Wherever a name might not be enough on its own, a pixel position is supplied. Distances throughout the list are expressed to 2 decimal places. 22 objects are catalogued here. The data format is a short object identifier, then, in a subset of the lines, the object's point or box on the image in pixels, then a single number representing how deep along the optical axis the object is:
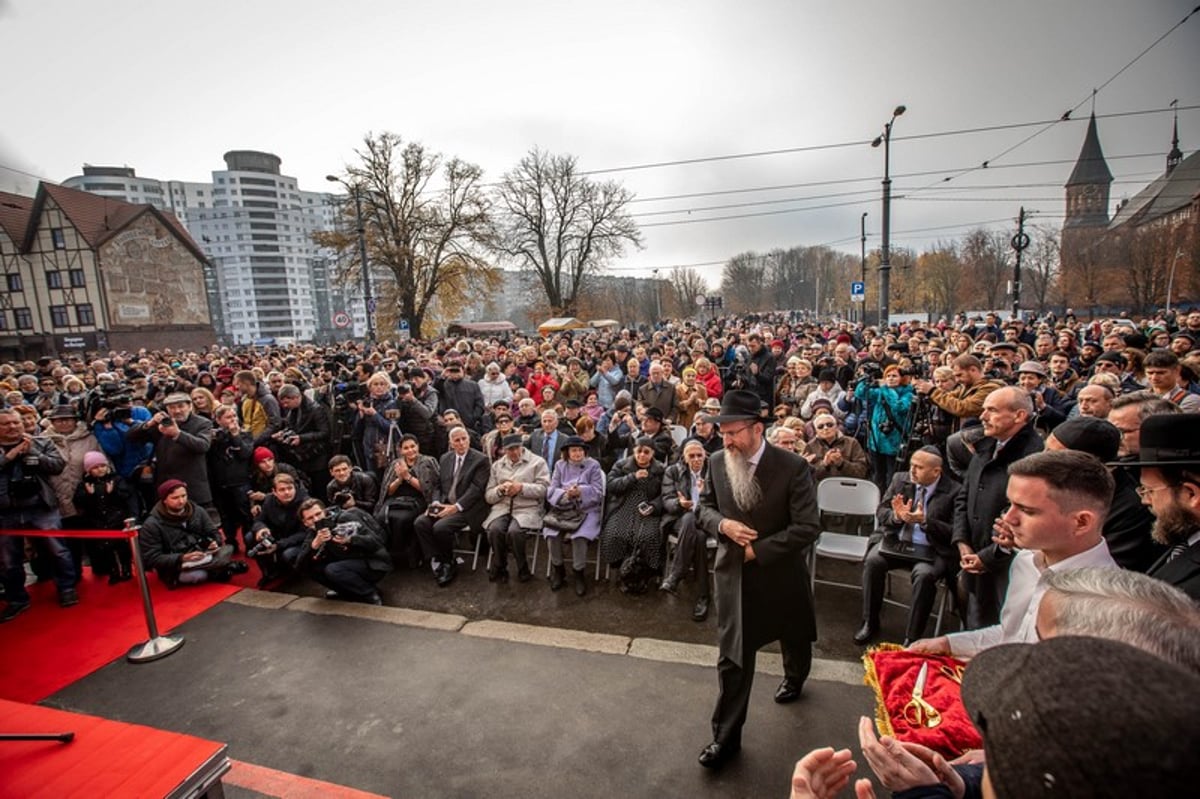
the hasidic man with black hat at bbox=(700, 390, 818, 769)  3.26
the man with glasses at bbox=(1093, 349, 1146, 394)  6.61
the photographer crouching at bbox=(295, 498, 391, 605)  5.66
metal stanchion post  4.80
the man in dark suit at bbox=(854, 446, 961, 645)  4.28
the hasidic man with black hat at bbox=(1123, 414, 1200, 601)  2.17
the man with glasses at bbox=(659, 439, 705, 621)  5.39
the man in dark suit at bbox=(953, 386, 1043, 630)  3.66
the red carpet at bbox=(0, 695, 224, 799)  2.83
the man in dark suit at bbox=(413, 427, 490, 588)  6.18
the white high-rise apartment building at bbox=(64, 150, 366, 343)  98.50
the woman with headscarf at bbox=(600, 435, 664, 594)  5.62
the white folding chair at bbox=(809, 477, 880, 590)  5.25
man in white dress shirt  2.20
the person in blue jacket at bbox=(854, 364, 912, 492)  6.87
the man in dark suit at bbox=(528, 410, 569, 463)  7.07
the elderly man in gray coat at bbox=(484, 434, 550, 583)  6.13
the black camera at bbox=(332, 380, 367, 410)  8.50
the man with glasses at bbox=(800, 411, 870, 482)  6.25
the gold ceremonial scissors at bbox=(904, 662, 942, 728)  2.04
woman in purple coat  5.90
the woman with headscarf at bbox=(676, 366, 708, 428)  8.71
